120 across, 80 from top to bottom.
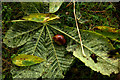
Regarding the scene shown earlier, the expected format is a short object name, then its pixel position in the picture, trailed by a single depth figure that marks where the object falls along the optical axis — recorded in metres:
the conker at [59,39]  0.73
